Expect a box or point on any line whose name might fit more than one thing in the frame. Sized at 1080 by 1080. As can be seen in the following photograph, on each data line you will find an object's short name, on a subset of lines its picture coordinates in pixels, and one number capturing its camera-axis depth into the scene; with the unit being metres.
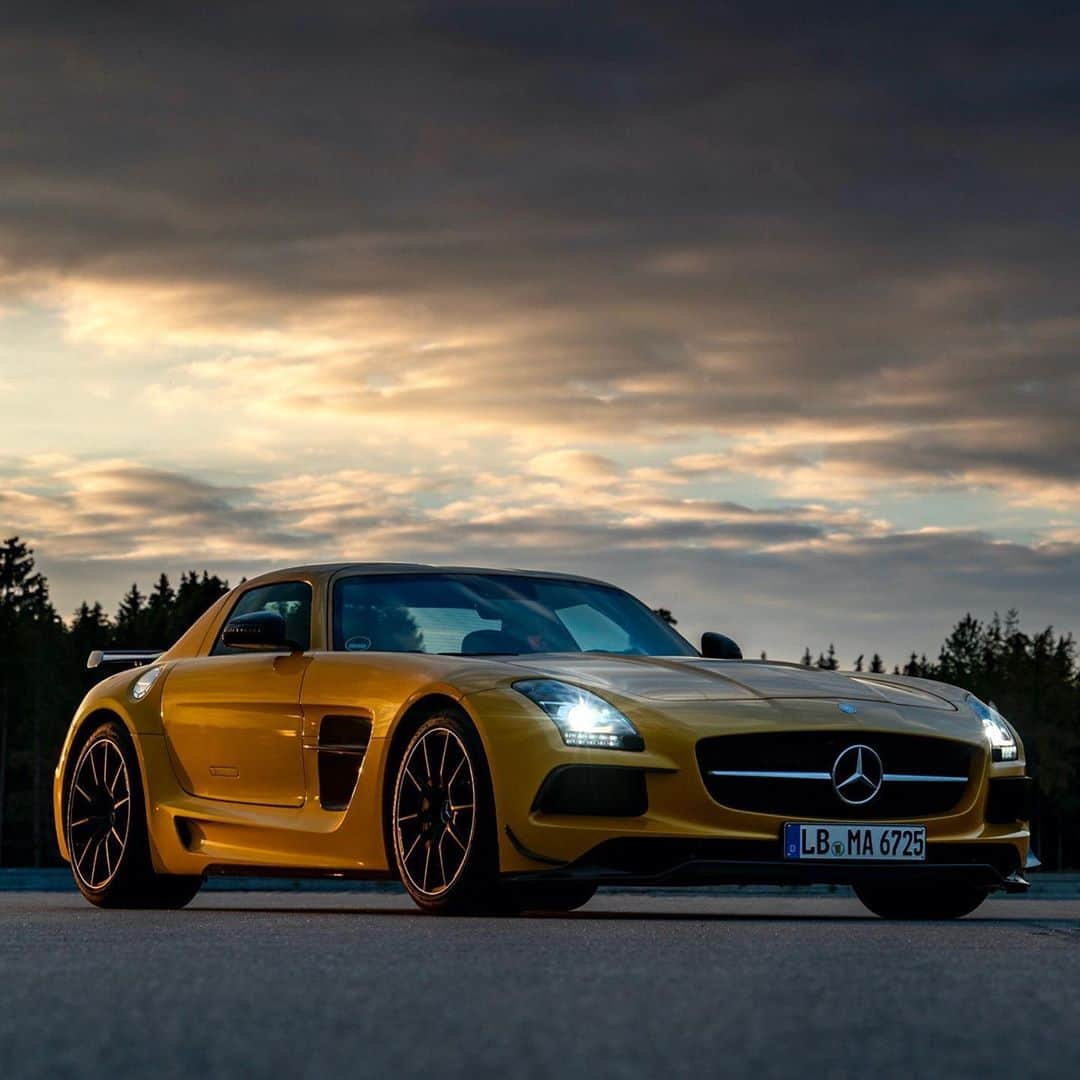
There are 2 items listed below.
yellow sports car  8.81
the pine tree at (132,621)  141.50
